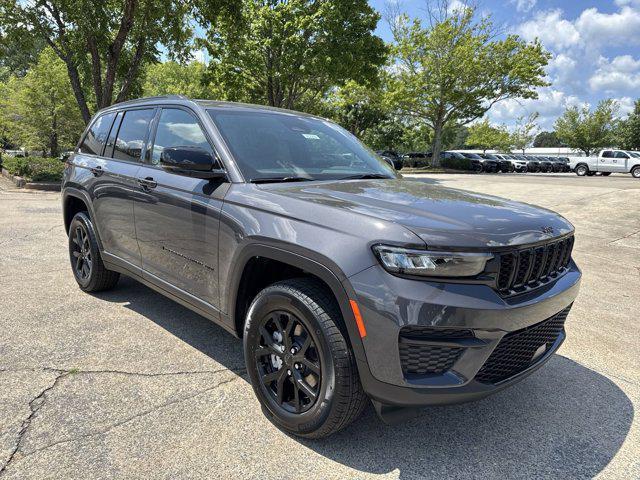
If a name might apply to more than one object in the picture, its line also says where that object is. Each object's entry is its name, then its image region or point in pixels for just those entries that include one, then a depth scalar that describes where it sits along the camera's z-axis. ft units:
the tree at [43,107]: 79.56
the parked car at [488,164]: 127.54
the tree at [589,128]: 175.01
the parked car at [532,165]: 135.64
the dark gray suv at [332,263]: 6.71
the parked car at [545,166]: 136.98
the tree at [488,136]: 208.64
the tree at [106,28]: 43.14
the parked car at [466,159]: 128.36
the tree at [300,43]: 60.18
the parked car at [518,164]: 132.87
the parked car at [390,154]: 119.42
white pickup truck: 100.58
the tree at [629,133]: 177.47
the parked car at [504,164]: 129.59
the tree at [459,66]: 105.40
